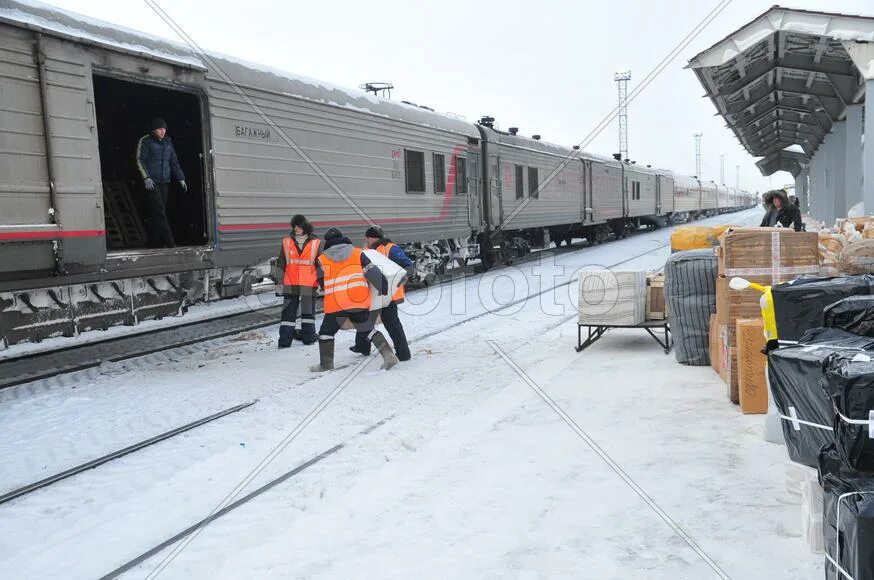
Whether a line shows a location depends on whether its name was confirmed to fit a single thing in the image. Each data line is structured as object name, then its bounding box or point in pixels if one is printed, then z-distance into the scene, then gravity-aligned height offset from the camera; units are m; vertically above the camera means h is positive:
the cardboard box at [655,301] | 7.99 -0.91
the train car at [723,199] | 59.59 +1.26
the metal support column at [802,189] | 47.69 +1.46
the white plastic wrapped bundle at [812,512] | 3.14 -1.30
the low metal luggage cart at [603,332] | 7.66 -1.26
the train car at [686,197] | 41.97 +1.11
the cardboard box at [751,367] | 5.14 -1.07
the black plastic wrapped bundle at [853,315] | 3.52 -0.50
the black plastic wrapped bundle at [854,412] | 2.52 -0.69
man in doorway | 8.59 +0.74
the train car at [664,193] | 36.41 +1.16
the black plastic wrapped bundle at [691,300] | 6.85 -0.79
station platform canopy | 11.81 +2.92
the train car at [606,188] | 25.03 +1.06
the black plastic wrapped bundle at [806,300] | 4.30 -0.51
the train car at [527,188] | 17.41 +0.84
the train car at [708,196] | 52.09 +1.35
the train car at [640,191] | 30.31 +1.11
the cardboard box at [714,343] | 6.47 -1.12
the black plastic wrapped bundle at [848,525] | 2.29 -1.03
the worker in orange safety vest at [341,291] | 7.52 -0.65
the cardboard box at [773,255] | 5.79 -0.33
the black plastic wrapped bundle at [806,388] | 3.11 -0.78
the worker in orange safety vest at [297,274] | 8.83 -0.54
